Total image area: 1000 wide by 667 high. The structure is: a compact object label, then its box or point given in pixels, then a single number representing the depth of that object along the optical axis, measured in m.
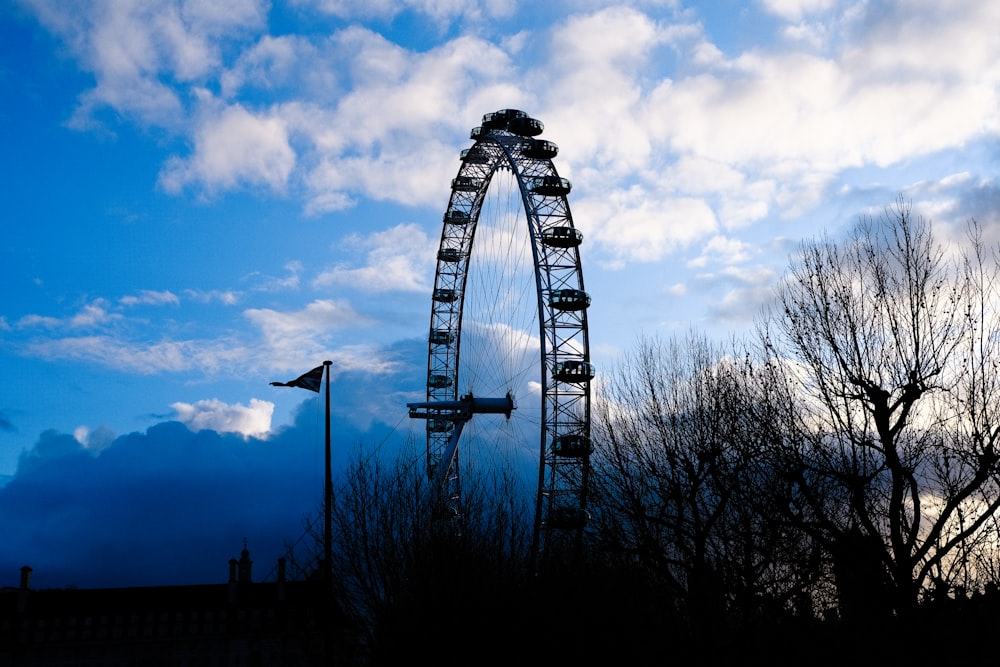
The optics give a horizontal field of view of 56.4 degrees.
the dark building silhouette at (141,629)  58.56
